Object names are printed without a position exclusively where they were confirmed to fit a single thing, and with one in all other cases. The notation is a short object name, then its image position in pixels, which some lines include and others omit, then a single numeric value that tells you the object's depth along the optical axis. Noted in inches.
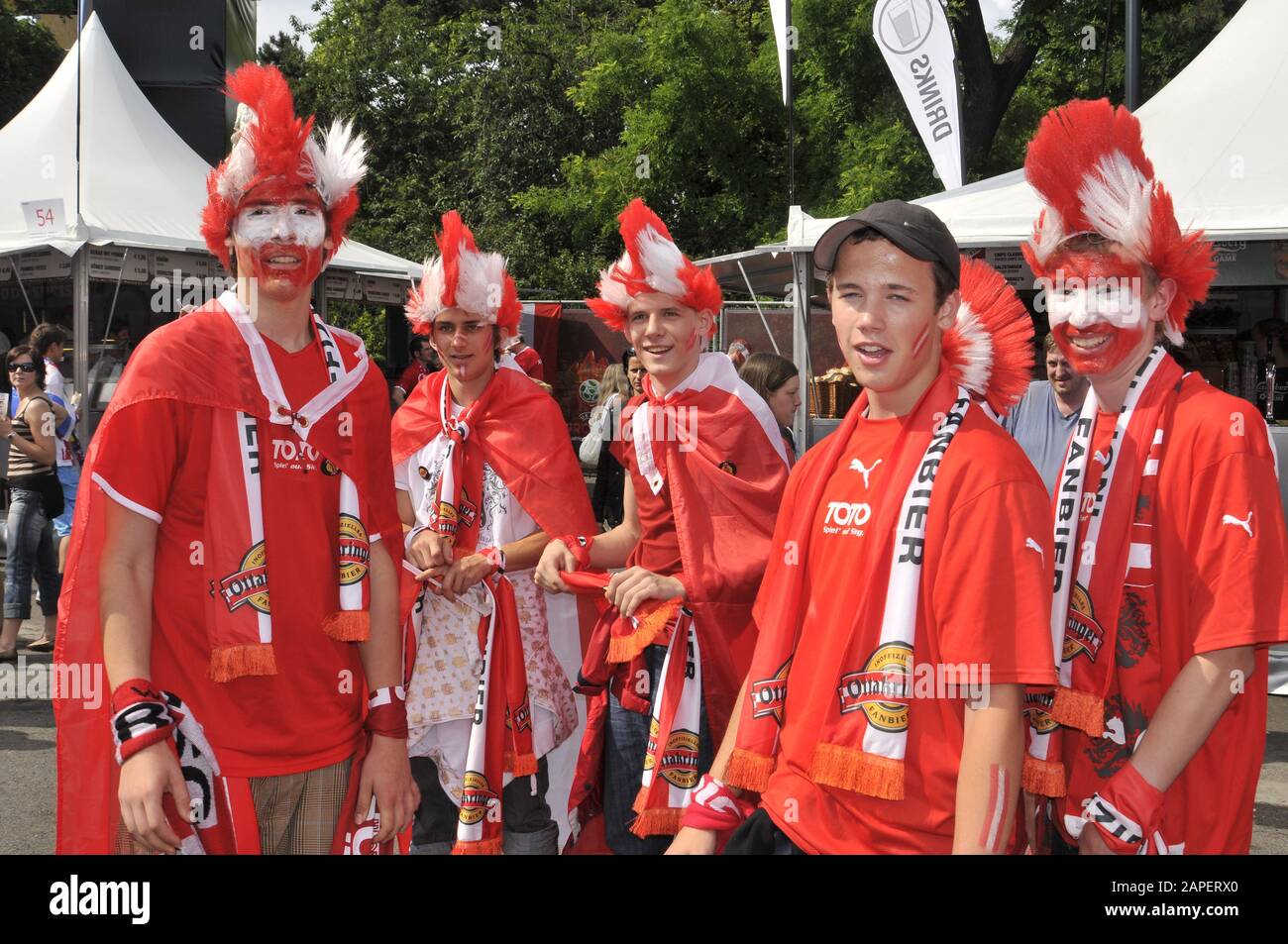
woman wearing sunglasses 327.6
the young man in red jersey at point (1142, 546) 93.6
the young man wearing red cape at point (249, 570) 100.5
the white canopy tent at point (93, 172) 457.4
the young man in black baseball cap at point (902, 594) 84.7
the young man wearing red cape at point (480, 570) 177.3
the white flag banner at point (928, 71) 506.6
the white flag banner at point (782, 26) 585.3
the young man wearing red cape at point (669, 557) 155.1
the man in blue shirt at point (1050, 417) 191.5
